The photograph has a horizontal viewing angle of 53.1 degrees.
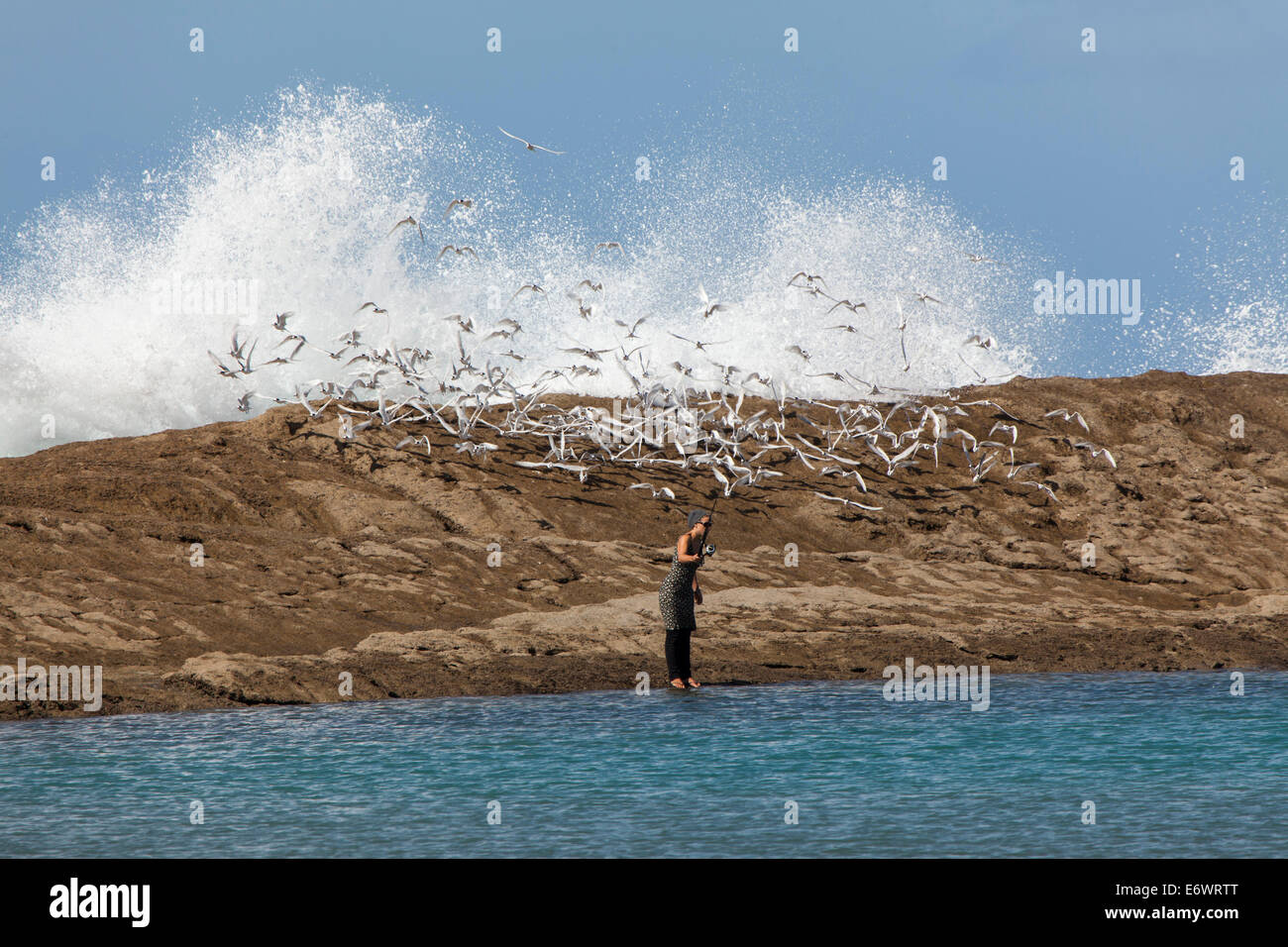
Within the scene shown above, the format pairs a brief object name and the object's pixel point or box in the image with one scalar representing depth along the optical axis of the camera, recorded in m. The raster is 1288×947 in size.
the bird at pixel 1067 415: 26.31
